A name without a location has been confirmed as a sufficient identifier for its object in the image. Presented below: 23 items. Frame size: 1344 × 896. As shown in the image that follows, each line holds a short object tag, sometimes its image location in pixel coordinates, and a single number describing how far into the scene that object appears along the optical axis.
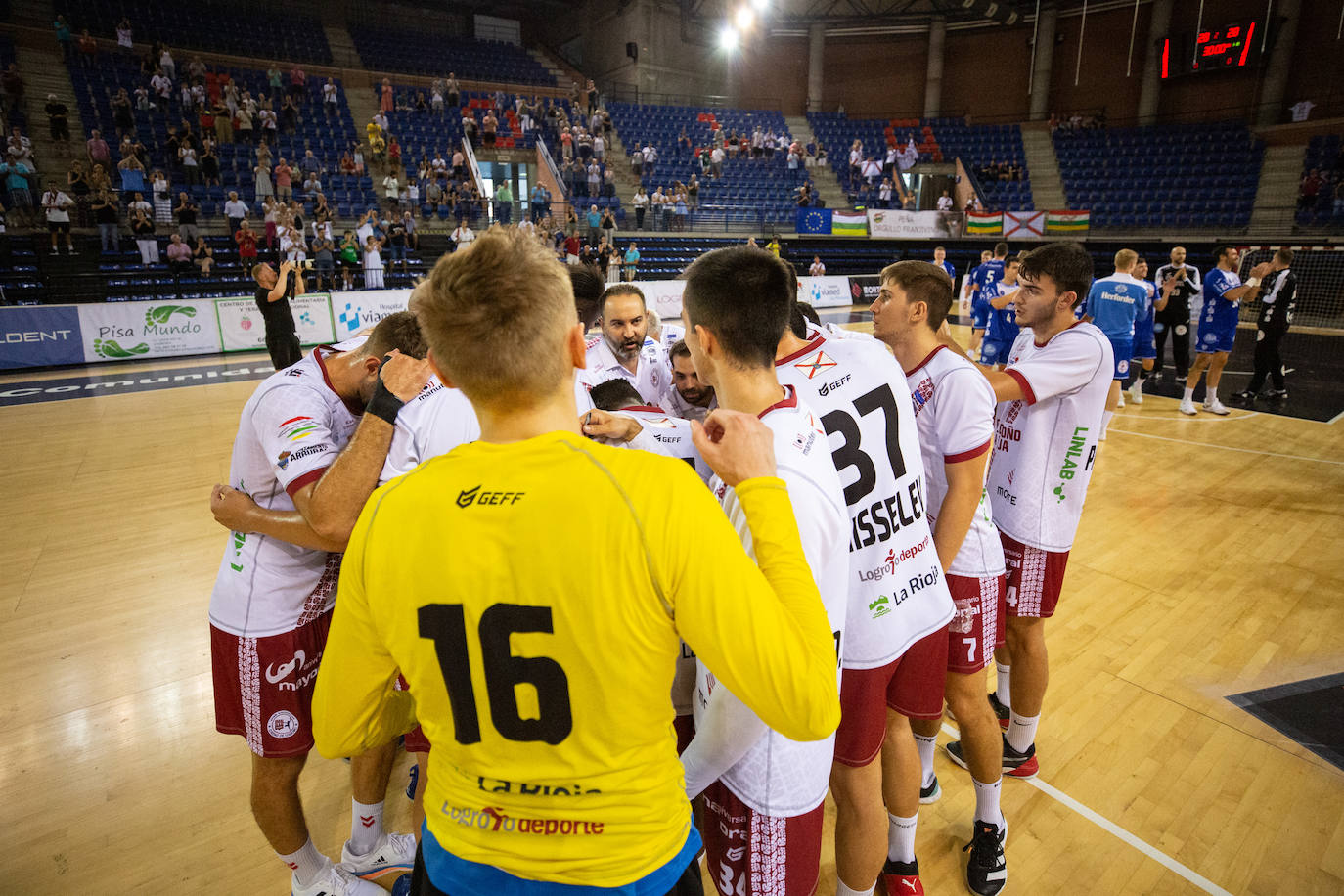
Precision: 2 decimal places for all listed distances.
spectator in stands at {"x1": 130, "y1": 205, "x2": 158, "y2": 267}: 15.05
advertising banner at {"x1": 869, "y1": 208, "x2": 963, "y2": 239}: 25.00
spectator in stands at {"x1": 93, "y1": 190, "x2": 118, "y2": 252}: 14.96
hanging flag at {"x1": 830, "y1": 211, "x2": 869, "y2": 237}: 24.92
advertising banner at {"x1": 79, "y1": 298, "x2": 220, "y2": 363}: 12.98
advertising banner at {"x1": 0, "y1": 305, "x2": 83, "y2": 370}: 12.17
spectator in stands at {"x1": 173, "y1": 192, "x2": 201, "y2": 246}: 15.41
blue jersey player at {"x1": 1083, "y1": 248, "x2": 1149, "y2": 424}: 8.29
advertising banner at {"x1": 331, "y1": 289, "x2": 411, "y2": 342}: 14.85
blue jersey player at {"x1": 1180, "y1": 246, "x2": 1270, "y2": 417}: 9.12
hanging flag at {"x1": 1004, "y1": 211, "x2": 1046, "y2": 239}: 23.84
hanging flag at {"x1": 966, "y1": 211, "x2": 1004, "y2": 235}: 24.55
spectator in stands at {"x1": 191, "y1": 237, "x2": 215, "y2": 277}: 15.02
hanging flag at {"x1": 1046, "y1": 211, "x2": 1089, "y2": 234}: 23.48
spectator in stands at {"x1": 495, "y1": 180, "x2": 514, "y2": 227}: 20.17
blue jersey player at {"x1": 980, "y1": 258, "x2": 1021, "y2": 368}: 9.08
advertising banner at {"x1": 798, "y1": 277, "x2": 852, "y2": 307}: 21.62
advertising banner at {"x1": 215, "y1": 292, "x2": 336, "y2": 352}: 14.12
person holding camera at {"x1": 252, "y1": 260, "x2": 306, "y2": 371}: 9.09
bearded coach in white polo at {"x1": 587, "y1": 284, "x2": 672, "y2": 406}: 3.78
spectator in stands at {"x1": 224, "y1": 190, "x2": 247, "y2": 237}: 16.45
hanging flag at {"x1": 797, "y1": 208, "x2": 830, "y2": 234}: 24.75
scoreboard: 23.61
